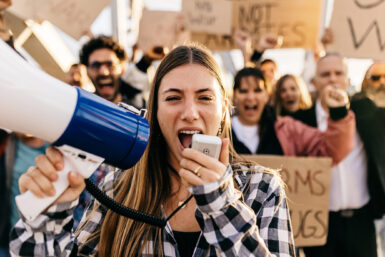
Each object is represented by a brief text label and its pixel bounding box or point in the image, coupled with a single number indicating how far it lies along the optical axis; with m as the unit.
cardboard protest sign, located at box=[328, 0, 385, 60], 2.77
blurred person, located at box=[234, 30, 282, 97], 3.30
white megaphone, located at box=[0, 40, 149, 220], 0.85
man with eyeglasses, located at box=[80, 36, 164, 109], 2.88
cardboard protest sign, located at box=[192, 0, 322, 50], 3.31
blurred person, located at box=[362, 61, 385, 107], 2.95
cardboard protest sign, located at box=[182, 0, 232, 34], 3.38
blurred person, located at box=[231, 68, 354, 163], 2.50
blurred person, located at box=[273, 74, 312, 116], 3.65
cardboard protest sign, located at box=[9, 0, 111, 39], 2.91
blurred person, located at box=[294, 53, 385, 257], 2.54
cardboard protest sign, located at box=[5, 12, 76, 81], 3.34
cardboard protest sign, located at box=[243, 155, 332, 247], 2.34
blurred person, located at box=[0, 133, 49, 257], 2.57
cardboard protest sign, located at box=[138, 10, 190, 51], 3.46
